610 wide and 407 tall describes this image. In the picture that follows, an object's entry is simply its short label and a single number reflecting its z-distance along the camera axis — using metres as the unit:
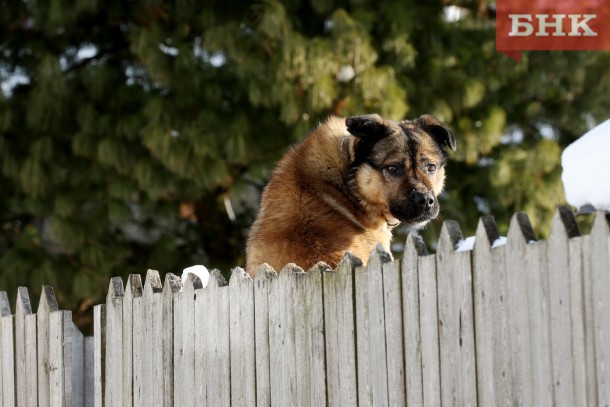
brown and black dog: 11.93
